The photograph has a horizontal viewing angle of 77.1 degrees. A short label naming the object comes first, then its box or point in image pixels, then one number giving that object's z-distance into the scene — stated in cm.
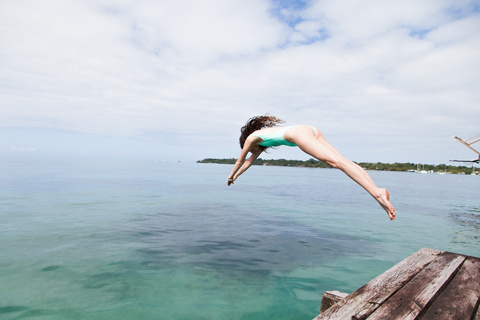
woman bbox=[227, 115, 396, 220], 378
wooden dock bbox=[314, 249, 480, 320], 301
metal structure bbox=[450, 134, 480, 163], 3691
